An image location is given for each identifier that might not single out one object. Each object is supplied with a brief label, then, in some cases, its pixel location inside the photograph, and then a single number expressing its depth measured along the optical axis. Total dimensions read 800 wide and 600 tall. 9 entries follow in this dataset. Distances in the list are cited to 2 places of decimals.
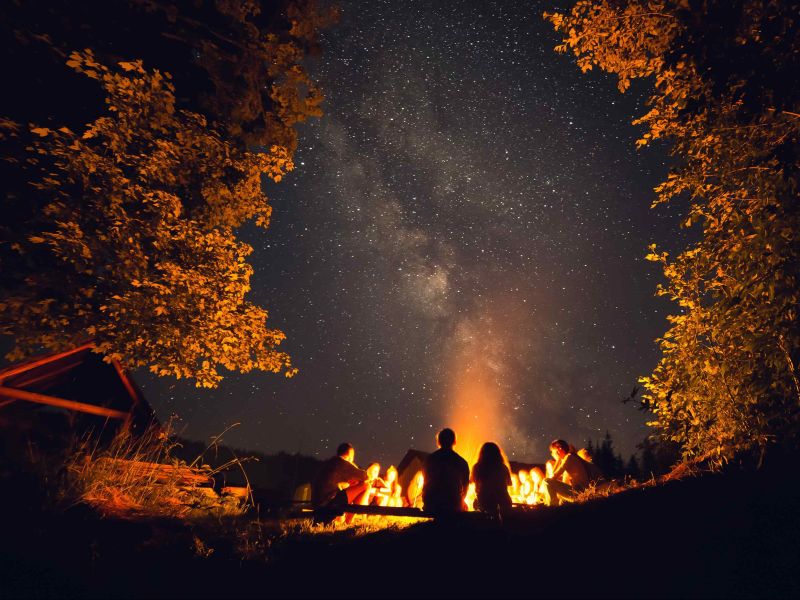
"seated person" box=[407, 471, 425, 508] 8.85
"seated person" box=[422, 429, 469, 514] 5.49
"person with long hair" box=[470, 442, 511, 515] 5.77
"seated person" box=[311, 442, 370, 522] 7.09
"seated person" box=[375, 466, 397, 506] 8.37
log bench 4.92
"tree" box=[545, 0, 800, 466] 4.77
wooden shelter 8.82
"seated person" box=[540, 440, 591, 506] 7.27
